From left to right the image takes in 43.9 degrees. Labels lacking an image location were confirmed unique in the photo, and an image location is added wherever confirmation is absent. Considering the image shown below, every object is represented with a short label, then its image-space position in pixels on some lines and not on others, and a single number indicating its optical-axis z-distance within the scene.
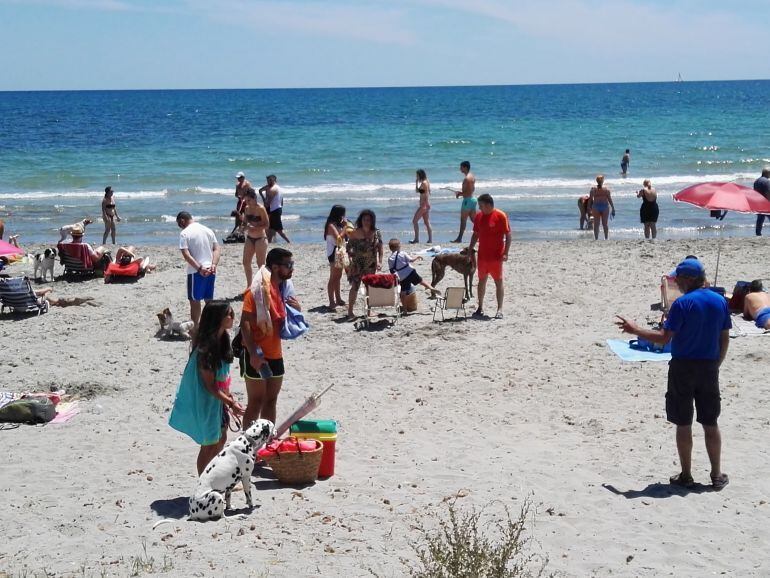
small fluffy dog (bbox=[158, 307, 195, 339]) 10.43
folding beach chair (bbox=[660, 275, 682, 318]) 10.66
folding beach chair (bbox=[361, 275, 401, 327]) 10.73
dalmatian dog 5.77
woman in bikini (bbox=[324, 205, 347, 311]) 11.36
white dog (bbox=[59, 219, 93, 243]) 13.62
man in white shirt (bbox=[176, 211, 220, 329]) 9.65
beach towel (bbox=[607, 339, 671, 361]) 9.16
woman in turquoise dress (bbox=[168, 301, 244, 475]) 5.80
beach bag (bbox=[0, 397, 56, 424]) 7.93
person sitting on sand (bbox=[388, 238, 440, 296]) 11.19
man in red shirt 10.68
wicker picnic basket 6.39
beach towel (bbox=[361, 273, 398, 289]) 10.70
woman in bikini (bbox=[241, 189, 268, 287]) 11.42
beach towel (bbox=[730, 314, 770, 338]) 9.88
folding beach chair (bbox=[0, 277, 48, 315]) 11.57
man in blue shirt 6.00
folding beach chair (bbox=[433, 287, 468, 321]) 10.74
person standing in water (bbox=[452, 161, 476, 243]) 16.36
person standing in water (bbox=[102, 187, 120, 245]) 18.45
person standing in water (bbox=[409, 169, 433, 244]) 17.42
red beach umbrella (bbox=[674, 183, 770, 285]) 9.98
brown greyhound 11.51
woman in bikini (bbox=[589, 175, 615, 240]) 18.25
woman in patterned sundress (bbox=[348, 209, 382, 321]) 10.80
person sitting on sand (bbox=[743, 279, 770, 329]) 10.12
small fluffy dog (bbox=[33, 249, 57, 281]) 13.52
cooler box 6.64
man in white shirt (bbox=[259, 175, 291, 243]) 15.16
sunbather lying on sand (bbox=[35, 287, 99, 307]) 12.02
